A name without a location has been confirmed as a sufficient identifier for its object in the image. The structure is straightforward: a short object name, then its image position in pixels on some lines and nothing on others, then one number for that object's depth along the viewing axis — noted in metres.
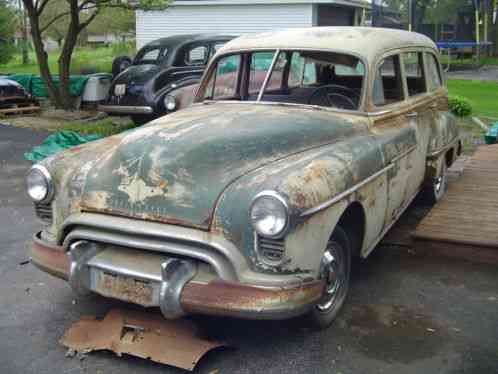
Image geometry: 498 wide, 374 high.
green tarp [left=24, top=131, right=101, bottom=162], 8.97
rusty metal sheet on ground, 3.40
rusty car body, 3.22
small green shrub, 11.84
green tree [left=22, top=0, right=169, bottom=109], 13.41
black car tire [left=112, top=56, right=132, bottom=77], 14.62
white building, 23.80
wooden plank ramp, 4.98
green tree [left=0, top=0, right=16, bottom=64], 19.94
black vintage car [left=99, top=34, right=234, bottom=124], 10.77
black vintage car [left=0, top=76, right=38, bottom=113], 13.51
